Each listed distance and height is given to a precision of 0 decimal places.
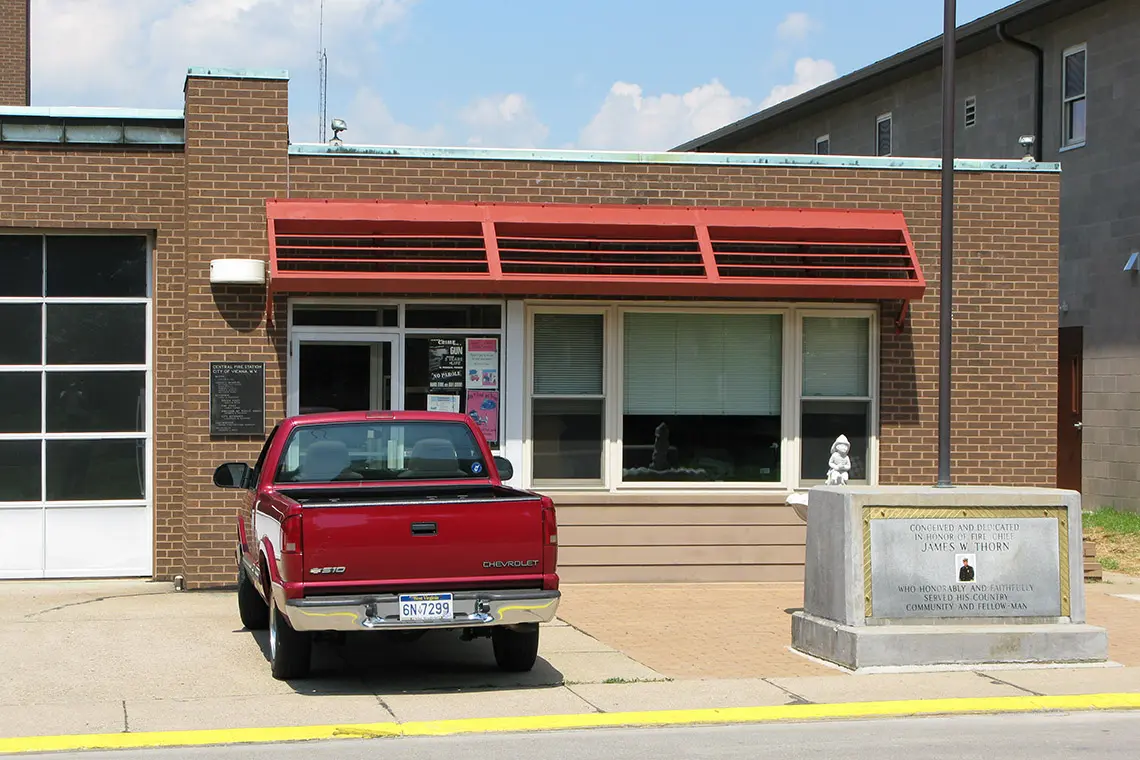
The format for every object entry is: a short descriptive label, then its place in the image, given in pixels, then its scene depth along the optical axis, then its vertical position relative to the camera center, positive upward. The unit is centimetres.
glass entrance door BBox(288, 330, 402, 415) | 1438 -6
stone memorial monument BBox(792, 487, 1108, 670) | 1020 -146
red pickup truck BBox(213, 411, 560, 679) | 881 -121
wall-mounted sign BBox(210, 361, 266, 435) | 1405 -31
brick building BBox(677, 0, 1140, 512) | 2094 +324
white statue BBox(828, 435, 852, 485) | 1277 -82
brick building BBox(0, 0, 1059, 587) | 1406 +49
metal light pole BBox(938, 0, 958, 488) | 1336 +135
